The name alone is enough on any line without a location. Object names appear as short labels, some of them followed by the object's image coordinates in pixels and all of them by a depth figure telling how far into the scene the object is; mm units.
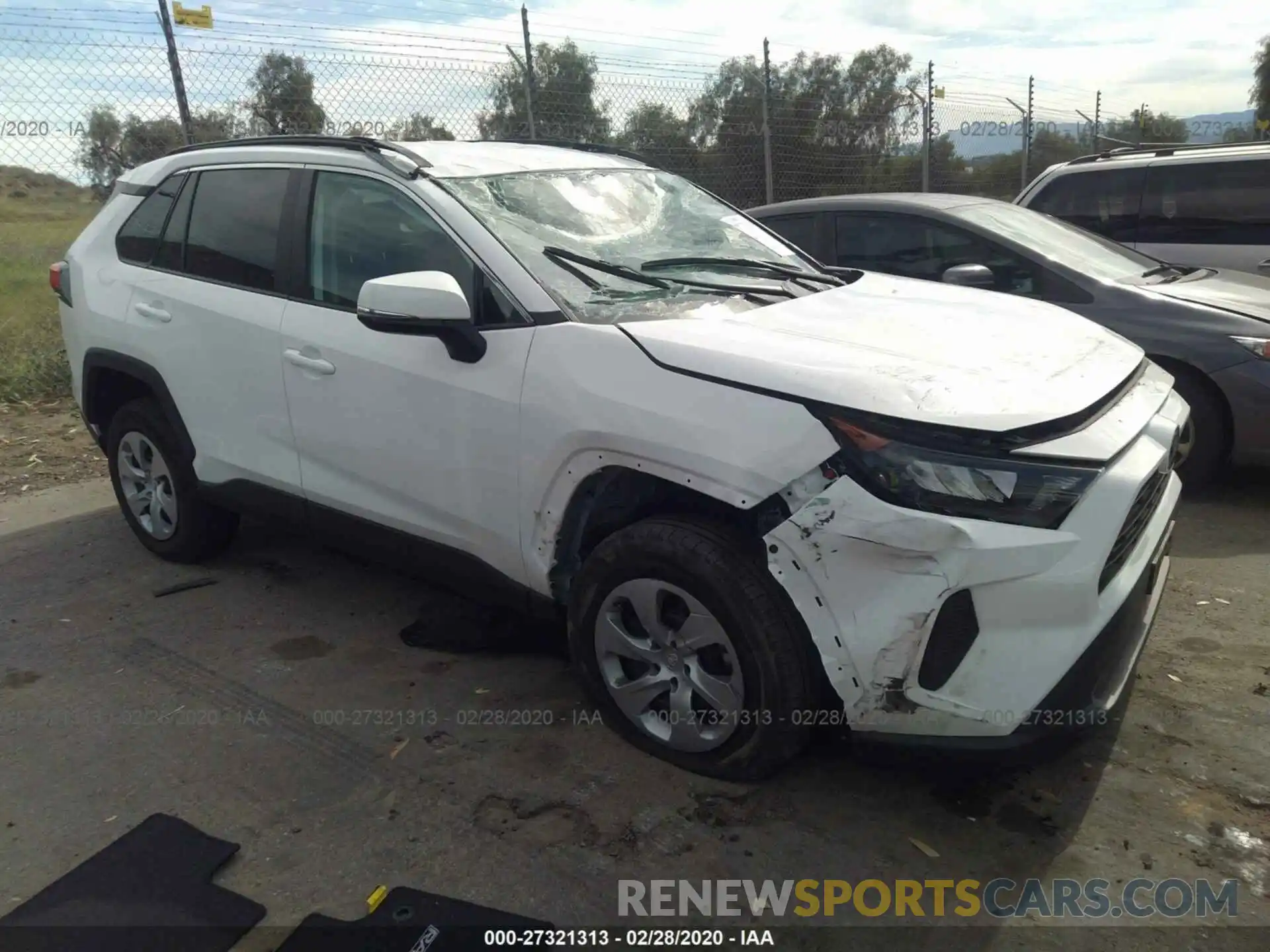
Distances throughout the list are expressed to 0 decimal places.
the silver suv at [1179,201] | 6645
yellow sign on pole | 6762
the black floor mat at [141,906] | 2318
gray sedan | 4820
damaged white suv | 2318
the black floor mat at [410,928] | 2285
